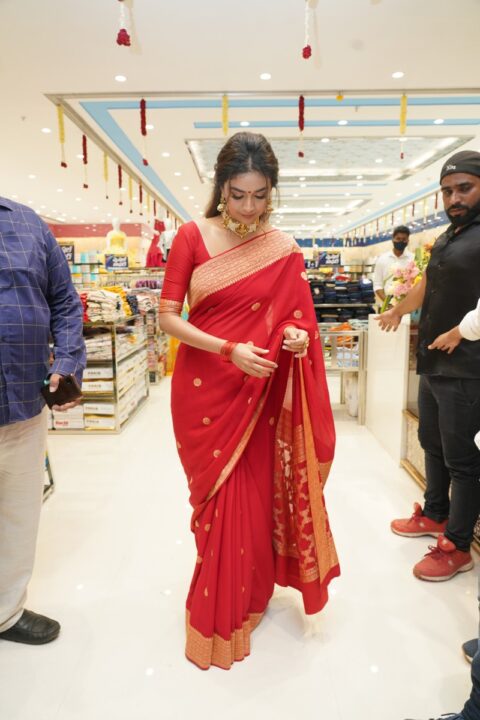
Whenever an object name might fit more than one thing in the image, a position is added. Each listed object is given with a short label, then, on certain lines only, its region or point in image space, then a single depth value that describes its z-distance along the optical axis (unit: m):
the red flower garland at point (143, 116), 4.68
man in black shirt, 1.84
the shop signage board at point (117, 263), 6.19
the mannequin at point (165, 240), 6.25
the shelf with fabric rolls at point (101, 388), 3.90
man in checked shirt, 1.37
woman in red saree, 1.45
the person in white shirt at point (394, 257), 5.01
